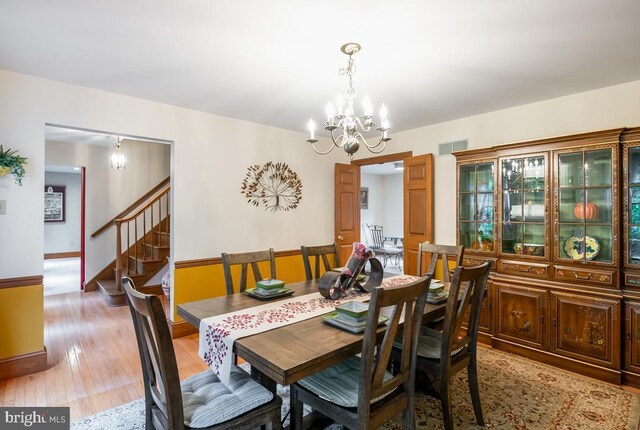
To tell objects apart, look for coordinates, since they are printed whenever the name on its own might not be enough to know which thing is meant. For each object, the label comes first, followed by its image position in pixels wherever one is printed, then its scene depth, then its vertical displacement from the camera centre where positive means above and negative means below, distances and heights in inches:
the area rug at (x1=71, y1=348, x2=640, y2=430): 84.5 -52.6
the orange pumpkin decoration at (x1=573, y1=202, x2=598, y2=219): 113.3 +2.4
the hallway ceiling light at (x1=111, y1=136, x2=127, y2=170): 215.8 +38.1
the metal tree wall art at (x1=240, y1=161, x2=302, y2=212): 164.7 +15.6
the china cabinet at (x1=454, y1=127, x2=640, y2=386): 106.0 -10.5
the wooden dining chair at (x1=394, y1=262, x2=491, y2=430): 73.9 -32.3
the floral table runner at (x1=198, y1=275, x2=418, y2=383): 62.8 -22.3
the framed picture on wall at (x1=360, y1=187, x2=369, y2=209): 367.6 +21.0
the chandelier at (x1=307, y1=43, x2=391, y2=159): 87.5 +26.7
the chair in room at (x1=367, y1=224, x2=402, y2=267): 292.8 -28.7
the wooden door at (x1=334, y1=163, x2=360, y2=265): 198.4 +5.9
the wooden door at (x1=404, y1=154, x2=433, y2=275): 164.2 +5.9
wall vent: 155.7 +33.7
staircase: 201.2 -21.7
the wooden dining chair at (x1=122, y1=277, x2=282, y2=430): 52.4 -33.0
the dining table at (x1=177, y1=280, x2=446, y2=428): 52.5 -22.8
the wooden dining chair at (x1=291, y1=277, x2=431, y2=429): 55.1 -32.2
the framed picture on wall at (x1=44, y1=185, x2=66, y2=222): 347.3 +14.1
